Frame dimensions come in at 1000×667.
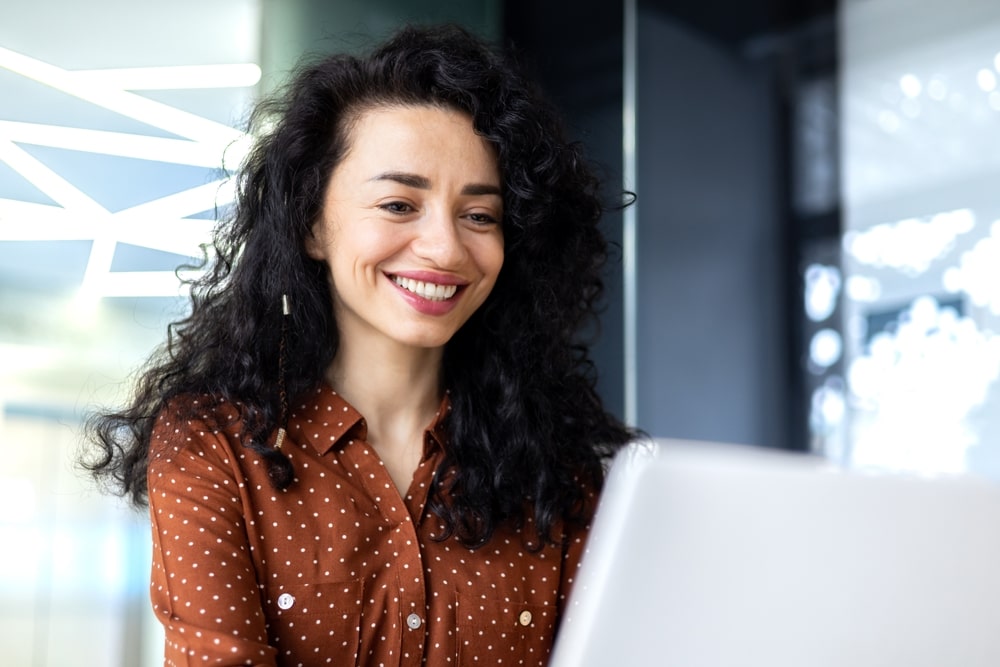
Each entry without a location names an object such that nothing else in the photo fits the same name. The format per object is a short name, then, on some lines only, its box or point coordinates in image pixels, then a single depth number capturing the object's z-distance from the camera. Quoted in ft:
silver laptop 1.72
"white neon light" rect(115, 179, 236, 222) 8.73
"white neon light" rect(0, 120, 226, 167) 8.09
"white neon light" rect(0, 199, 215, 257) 7.97
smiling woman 4.72
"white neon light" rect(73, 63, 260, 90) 8.68
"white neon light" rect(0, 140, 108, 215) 8.00
